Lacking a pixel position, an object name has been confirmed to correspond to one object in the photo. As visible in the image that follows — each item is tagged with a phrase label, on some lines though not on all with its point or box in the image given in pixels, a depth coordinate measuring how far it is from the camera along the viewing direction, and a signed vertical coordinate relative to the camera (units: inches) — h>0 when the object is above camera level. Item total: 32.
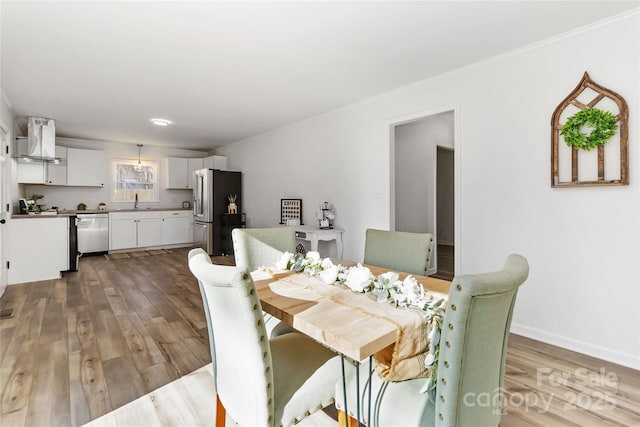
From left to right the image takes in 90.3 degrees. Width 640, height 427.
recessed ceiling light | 197.8 +57.8
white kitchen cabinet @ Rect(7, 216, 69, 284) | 168.9 -19.5
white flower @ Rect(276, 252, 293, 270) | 76.4 -11.9
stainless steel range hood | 188.5 +43.6
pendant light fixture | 288.5 +42.7
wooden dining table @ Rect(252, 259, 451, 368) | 40.7 -15.5
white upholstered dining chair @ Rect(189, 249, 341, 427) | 40.3 -24.0
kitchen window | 280.7 +29.1
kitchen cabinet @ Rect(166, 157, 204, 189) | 291.4 +39.6
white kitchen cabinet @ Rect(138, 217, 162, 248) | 270.2 -16.5
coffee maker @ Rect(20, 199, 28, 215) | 193.5 +3.7
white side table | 163.0 -11.7
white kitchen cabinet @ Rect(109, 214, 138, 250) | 257.3 -16.8
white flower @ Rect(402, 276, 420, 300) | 52.6 -13.0
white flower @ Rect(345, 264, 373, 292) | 58.9 -12.5
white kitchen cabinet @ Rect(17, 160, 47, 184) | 204.1 +26.5
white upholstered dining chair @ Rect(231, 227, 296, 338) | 89.8 -9.6
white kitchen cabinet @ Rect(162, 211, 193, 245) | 283.7 -13.3
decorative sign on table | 200.2 +1.0
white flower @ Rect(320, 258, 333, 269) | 71.2 -11.6
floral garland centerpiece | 42.6 -13.5
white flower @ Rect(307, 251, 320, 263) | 75.9 -10.7
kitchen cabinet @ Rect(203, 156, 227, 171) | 285.3 +45.5
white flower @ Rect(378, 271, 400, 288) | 56.7 -12.2
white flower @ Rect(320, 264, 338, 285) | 64.4 -12.9
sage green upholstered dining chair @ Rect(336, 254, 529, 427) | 34.4 -17.7
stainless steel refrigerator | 254.1 +10.4
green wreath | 87.9 +24.0
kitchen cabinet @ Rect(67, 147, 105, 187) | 245.9 +36.3
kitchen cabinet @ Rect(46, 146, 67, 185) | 236.6 +32.0
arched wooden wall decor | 86.5 +17.8
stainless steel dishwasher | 245.0 -15.6
